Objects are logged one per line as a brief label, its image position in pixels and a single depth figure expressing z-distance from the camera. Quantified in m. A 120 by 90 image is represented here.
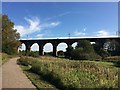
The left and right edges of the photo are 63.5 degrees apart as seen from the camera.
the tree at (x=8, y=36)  16.79
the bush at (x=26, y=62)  10.45
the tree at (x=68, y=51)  24.14
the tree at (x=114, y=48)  26.59
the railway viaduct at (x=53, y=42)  26.75
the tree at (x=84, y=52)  20.23
